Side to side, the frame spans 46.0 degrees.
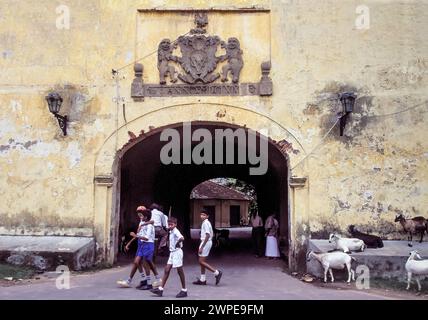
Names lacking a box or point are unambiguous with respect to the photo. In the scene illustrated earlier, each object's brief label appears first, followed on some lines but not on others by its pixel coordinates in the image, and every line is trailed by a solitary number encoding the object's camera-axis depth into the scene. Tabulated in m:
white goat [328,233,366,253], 9.54
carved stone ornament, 10.95
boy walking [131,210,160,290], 8.19
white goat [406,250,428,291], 8.21
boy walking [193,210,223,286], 8.45
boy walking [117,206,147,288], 8.16
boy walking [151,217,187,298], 7.54
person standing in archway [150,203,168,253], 9.83
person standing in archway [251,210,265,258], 13.89
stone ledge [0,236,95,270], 9.98
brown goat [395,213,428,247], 10.10
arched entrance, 13.02
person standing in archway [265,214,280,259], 12.93
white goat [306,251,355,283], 9.16
